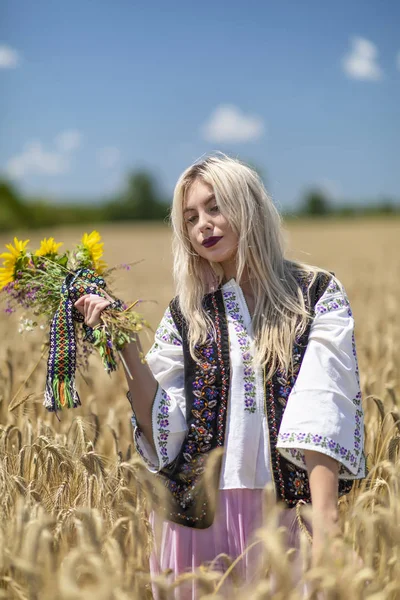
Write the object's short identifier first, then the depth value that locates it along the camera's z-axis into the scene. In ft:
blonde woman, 6.45
